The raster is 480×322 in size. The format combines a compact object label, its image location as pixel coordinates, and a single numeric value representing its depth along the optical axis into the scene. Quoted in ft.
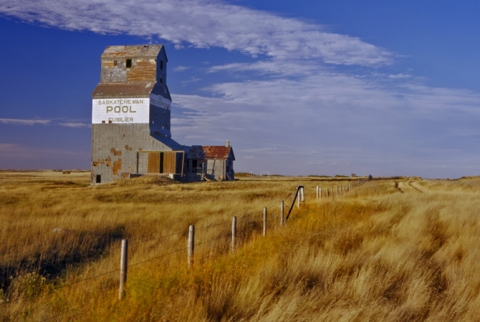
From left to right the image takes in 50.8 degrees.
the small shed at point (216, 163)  168.04
